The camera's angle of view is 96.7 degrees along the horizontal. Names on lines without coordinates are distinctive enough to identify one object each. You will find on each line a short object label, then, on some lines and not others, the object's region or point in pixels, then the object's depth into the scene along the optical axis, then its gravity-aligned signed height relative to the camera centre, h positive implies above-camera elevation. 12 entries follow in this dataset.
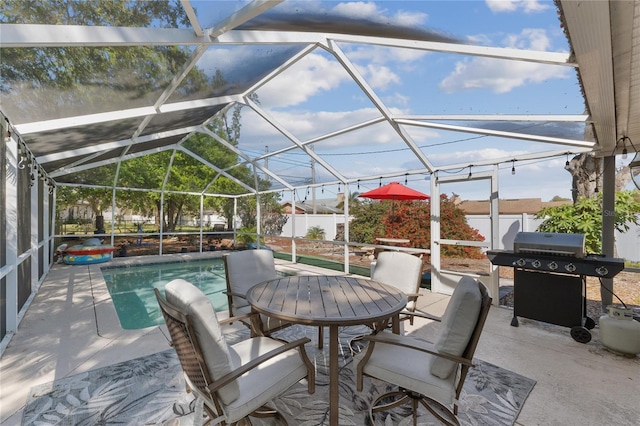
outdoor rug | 2.19 -1.58
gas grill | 3.59 -0.86
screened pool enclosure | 2.34 +1.52
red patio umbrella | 6.58 +0.45
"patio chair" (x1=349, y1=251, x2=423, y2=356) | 3.44 -0.77
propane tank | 3.21 -1.37
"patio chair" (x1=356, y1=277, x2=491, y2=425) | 1.83 -1.09
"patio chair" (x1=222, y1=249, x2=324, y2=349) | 3.16 -0.81
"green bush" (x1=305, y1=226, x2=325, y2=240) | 12.36 -0.89
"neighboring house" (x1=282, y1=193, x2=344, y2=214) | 14.80 +0.29
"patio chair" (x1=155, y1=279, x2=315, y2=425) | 1.57 -0.92
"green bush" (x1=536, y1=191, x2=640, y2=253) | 5.84 -0.09
